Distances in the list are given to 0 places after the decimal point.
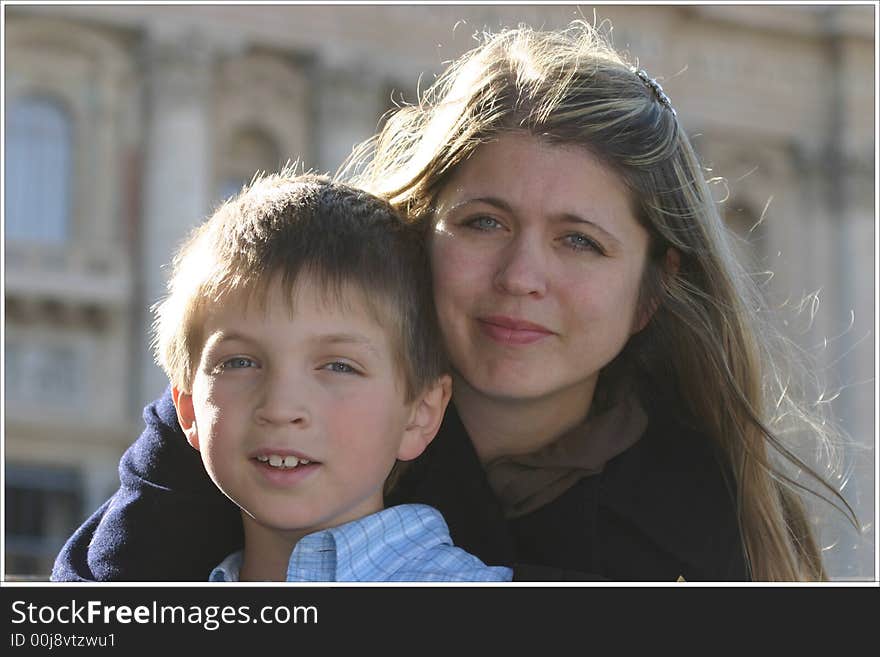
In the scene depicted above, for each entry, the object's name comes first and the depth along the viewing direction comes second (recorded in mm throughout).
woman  2580
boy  2433
